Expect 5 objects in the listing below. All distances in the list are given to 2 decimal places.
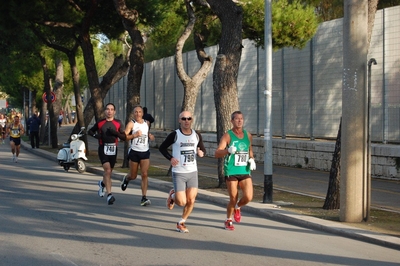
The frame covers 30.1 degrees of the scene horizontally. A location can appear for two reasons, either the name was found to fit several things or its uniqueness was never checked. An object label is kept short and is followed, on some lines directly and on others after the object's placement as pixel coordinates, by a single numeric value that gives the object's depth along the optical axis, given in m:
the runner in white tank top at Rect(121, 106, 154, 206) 13.69
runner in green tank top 10.93
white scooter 22.45
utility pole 11.52
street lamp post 14.23
